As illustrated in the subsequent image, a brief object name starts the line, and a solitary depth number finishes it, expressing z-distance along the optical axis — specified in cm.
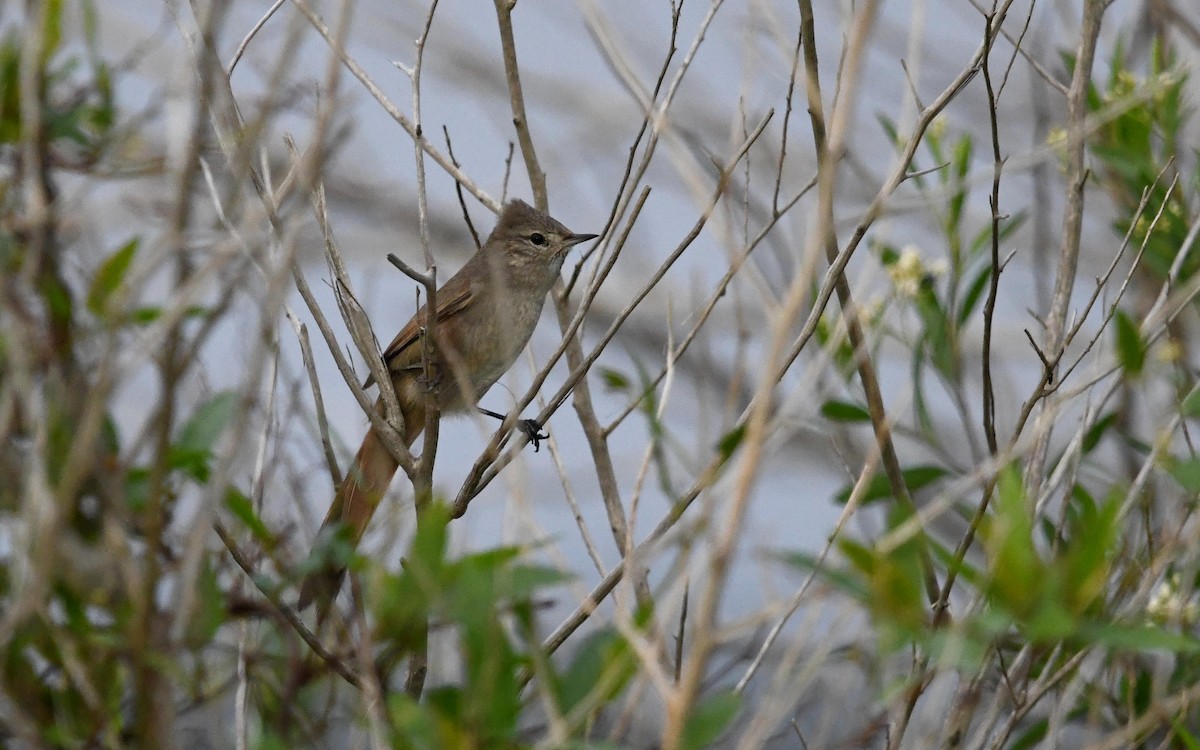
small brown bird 922
